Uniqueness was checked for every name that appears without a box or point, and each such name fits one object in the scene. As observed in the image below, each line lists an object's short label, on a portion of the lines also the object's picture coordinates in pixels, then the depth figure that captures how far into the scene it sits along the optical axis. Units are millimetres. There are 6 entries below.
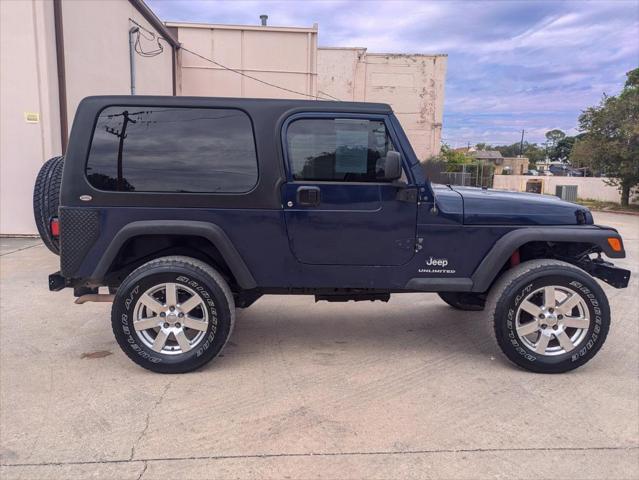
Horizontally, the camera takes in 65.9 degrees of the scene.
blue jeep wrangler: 3791
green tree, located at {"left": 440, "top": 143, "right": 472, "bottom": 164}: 44525
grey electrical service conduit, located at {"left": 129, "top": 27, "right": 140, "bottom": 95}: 13009
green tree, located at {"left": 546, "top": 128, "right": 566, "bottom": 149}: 92250
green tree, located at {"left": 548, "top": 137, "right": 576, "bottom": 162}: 87250
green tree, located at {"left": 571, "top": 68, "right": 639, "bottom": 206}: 20438
